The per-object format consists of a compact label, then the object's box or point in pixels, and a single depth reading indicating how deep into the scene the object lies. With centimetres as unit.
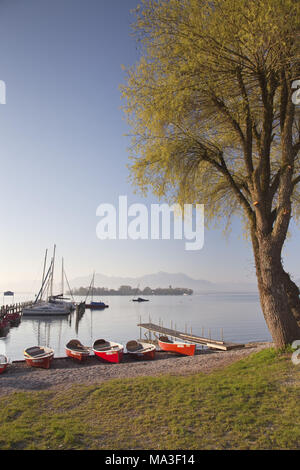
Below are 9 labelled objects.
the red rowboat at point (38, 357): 1422
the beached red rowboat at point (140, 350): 1597
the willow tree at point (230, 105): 889
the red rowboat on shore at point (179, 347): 1734
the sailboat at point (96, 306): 9910
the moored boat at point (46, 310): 6406
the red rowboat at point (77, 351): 1575
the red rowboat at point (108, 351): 1543
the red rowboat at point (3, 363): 1292
